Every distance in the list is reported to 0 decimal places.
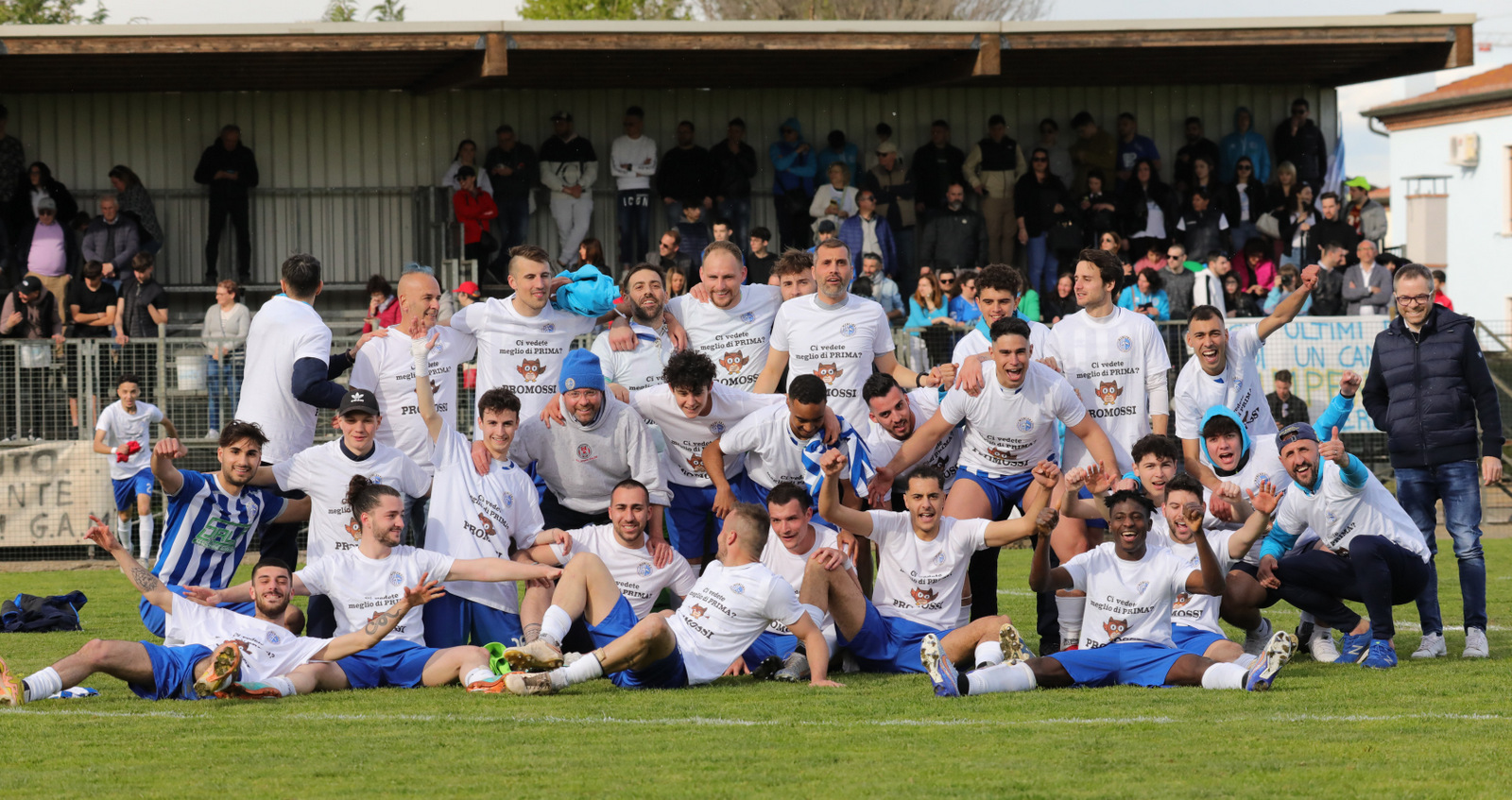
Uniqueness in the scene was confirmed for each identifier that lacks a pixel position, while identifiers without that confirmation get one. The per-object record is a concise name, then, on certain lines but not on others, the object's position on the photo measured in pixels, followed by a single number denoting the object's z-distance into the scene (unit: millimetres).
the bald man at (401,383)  18484
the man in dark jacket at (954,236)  37969
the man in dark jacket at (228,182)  39562
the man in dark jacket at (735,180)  39031
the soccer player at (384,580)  15891
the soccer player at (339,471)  17047
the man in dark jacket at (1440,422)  17609
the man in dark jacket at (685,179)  39062
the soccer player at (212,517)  16625
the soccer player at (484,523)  16984
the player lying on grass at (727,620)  15484
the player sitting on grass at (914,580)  16406
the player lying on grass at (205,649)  14687
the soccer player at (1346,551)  16687
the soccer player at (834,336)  18953
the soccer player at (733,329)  19906
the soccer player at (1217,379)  19016
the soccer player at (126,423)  29703
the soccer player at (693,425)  17187
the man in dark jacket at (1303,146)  42312
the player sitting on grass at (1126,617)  15180
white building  84000
